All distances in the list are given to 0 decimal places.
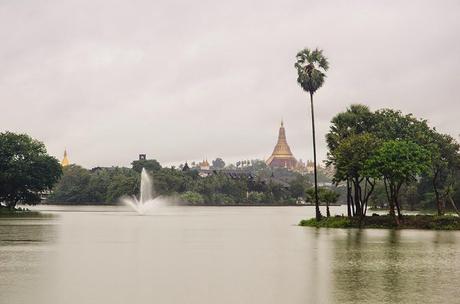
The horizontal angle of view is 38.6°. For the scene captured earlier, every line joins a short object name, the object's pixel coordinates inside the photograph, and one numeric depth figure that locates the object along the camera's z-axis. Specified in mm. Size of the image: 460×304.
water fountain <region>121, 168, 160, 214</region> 176225
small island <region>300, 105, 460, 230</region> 79500
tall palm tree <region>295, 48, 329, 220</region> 87412
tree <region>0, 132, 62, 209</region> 140375
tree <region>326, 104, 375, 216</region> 81312
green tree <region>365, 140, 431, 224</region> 78375
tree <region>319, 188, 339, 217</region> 88212
